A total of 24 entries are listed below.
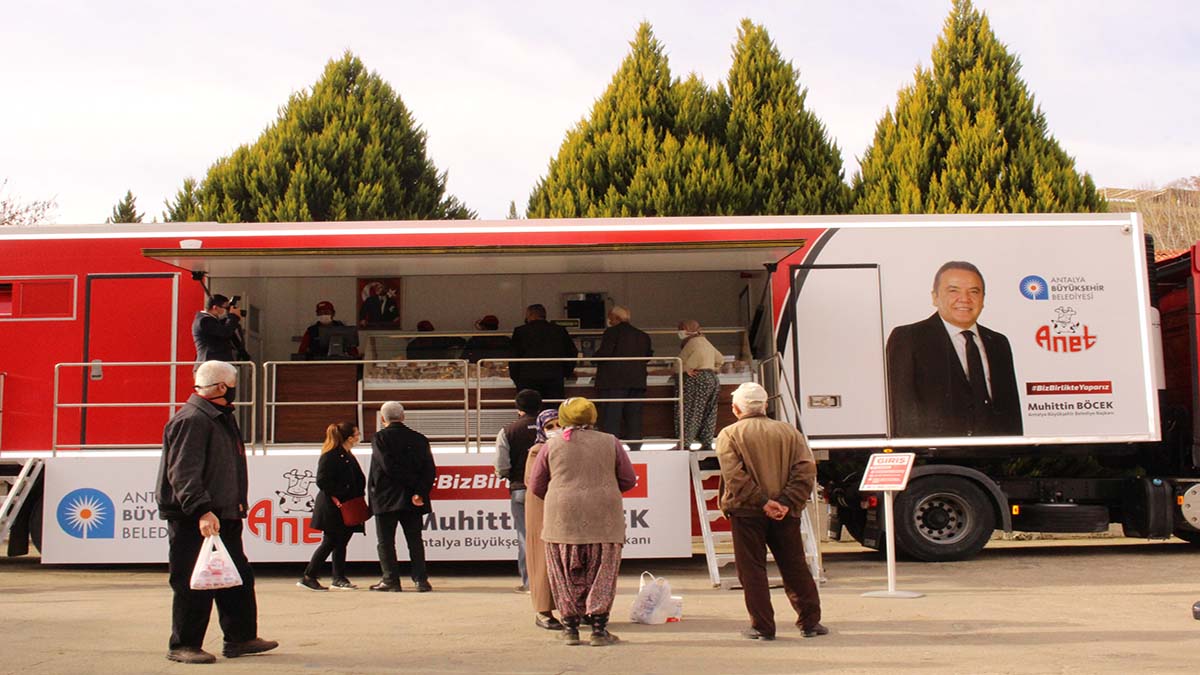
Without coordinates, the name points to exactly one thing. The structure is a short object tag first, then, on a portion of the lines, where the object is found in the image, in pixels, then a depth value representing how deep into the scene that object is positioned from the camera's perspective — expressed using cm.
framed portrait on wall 1415
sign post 1005
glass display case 1278
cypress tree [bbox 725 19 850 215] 2386
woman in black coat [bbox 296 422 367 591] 1073
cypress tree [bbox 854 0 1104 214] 2275
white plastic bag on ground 866
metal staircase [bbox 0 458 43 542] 1159
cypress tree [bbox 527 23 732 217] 2347
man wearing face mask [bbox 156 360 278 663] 695
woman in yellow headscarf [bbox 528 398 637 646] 777
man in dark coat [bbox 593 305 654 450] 1225
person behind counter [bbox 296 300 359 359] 1324
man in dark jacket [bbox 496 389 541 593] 1027
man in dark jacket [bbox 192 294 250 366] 1180
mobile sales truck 1258
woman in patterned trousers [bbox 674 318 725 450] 1222
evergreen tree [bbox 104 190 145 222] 3130
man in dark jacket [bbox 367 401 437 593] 1066
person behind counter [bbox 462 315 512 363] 1324
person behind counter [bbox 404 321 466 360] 1337
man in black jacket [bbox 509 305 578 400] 1234
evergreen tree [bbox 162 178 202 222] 2550
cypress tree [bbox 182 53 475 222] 2508
